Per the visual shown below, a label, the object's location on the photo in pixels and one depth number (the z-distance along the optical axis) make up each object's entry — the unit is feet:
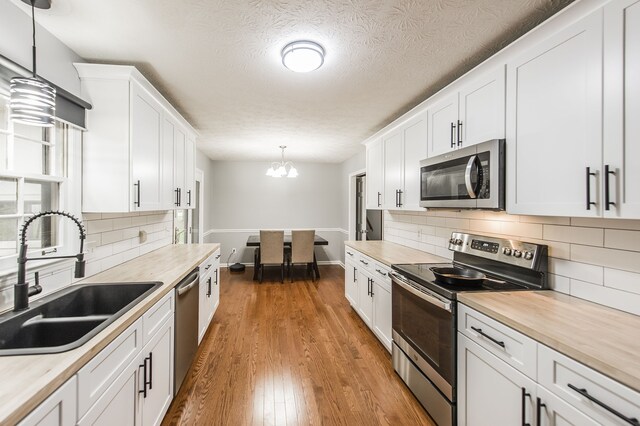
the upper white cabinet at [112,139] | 6.33
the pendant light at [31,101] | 3.88
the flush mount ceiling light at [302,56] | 5.90
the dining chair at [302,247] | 17.22
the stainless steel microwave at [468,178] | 5.58
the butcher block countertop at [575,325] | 3.08
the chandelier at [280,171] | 15.72
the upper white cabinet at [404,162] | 8.60
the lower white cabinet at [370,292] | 8.37
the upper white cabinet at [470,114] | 5.72
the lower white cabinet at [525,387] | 3.03
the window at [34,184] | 4.72
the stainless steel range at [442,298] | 5.47
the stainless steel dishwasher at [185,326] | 6.39
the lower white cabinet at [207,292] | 8.70
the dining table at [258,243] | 17.49
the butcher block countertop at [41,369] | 2.44
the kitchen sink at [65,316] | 4.01
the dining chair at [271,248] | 16.70
